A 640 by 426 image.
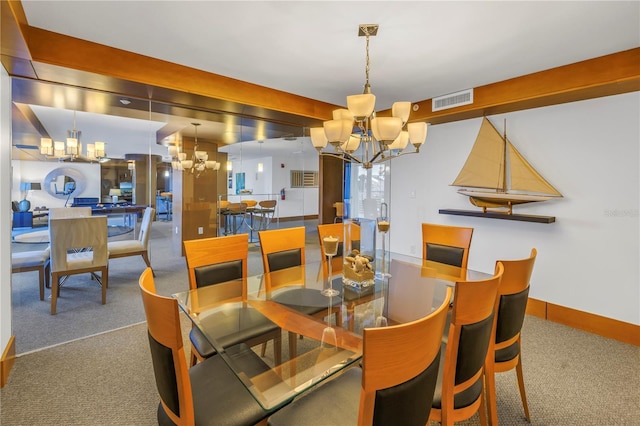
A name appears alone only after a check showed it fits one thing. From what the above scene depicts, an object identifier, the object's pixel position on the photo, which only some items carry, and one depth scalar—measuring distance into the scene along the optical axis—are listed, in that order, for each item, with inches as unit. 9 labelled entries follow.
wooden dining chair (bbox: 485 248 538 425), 62.6
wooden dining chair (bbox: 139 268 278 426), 40.7
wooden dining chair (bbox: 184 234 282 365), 67.6
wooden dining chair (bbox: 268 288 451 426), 34.3
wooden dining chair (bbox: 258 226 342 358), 76.5
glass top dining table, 50.3
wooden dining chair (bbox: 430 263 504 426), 48.2
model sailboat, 129.5
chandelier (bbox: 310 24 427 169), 78.2
